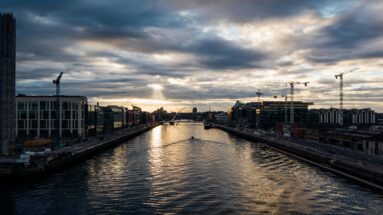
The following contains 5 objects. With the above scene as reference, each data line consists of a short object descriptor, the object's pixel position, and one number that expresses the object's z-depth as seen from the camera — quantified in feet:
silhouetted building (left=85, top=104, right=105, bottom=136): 458.09
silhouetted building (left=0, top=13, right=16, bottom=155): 233.55
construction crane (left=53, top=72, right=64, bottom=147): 320.95
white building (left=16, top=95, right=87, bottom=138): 387.55
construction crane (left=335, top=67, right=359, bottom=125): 502.79
